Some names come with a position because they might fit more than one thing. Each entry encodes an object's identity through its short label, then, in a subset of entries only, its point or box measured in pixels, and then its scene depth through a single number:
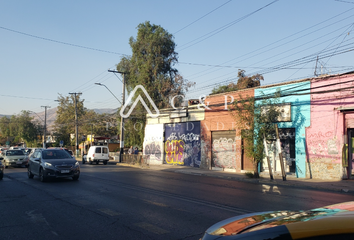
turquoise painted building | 19.16
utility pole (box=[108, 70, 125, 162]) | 33.22
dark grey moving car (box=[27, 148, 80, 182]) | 14.43
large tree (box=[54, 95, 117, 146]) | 62.03
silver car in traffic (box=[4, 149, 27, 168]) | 25.58
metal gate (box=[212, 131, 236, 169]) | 23.97
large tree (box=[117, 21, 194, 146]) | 36.38
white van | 32.50
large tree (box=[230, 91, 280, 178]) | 18.32
